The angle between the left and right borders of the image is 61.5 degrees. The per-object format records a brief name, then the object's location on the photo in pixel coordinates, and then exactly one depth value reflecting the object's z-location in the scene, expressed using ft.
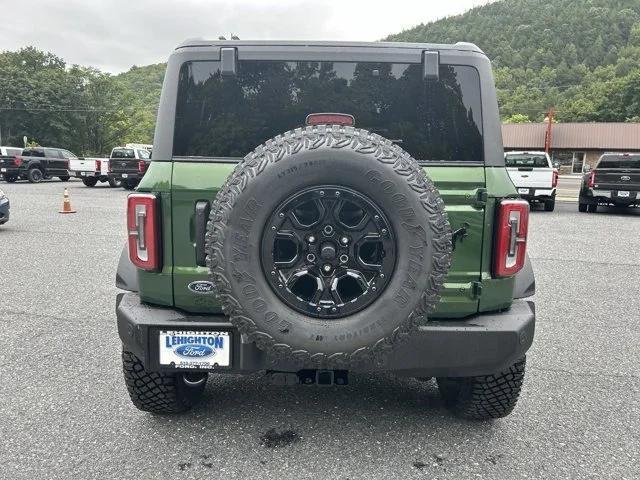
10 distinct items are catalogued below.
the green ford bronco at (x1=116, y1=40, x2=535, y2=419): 7.35
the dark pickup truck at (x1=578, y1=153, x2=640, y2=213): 47.80
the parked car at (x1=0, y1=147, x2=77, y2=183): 80.94
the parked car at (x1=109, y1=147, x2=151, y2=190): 74.84
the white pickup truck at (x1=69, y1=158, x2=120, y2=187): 78.95
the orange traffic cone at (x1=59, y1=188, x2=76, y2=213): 45.26
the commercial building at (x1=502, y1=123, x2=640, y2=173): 175.83
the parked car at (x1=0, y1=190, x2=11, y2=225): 34.04
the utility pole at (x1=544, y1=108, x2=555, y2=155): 177.12
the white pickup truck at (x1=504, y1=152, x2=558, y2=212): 48.21
